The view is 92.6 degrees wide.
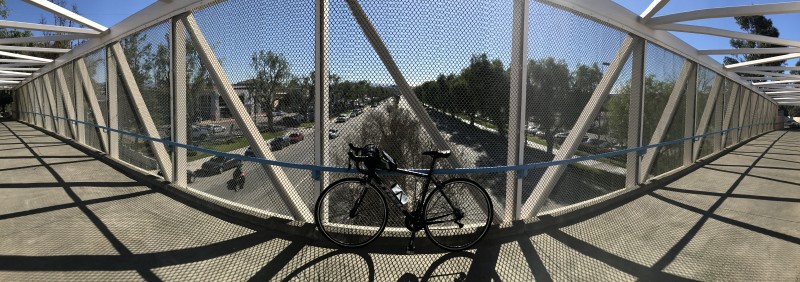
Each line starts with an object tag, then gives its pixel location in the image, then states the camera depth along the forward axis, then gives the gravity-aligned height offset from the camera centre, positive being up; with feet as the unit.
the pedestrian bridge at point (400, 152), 10.57 -1.16
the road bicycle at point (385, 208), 10.82 -2.67
